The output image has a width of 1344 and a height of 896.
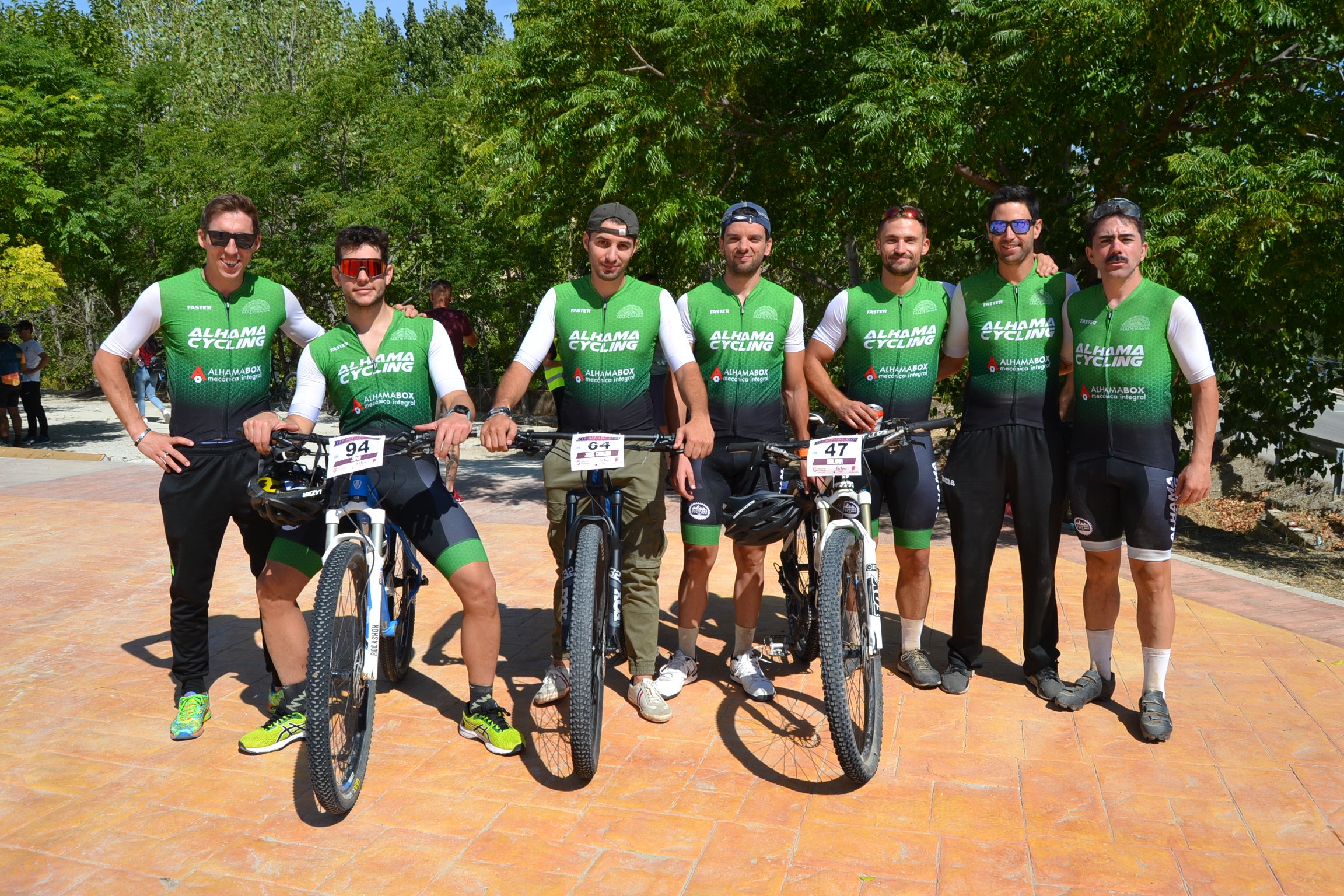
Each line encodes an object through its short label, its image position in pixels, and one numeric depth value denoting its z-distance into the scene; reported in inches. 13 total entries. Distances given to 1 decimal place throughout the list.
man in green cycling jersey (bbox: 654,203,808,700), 174.9
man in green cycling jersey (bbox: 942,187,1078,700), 174.2
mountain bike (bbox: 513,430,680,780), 141.0
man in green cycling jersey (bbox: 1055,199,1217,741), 162.1
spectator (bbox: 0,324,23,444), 605.3
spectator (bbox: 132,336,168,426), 730.8
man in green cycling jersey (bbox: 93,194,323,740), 161.8
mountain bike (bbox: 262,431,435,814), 130.3
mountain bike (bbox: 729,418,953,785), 138.6
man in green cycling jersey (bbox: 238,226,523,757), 154.3
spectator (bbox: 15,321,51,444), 623.5
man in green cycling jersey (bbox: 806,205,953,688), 179.9
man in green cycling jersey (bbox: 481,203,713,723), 167.0
